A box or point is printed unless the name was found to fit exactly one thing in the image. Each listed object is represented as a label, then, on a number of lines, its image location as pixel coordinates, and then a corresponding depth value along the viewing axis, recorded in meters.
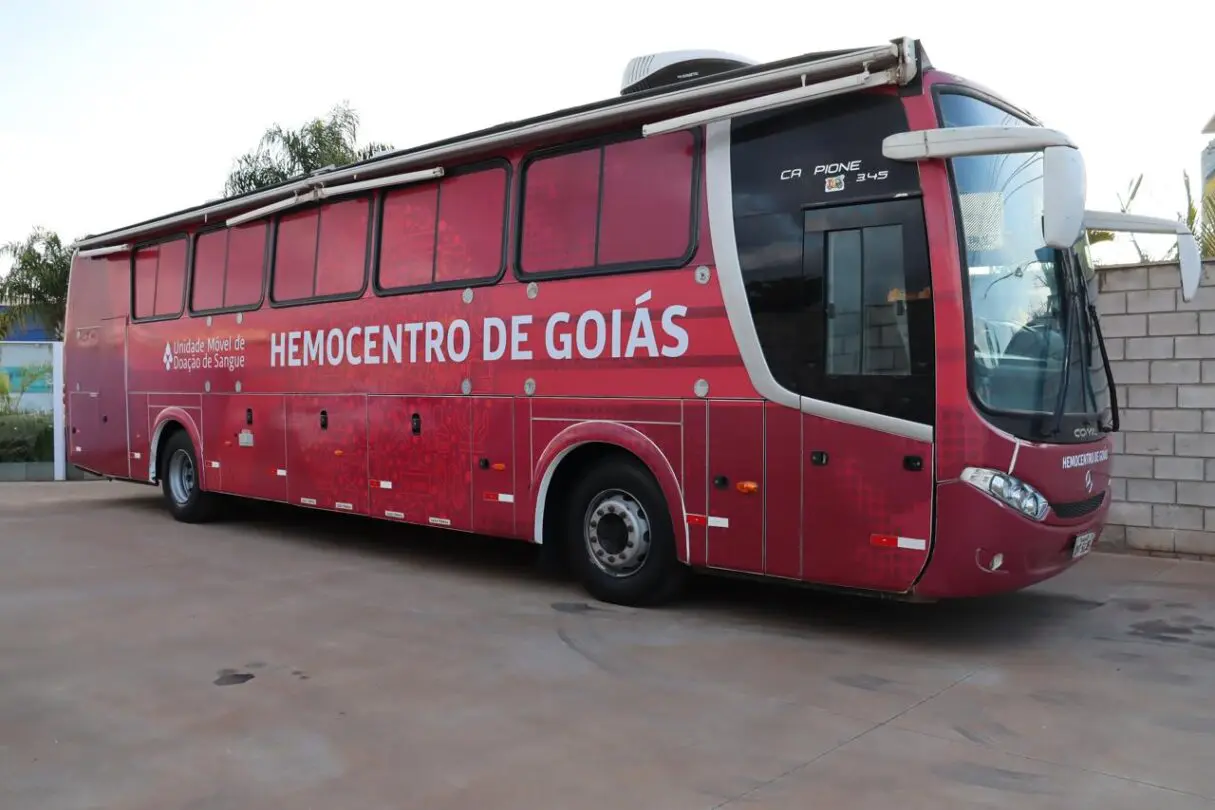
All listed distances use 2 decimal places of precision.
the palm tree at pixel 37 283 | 25.67
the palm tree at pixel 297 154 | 23.38
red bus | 5.62
